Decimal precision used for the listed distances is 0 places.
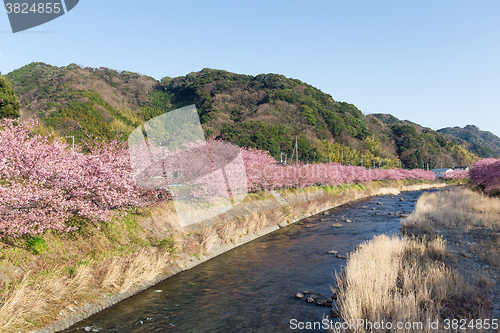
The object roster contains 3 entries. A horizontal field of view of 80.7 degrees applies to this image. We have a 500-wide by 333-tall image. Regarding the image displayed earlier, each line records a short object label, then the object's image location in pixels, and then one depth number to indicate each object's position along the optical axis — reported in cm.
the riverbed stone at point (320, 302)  1109
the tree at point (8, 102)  3306
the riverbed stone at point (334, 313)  1014
